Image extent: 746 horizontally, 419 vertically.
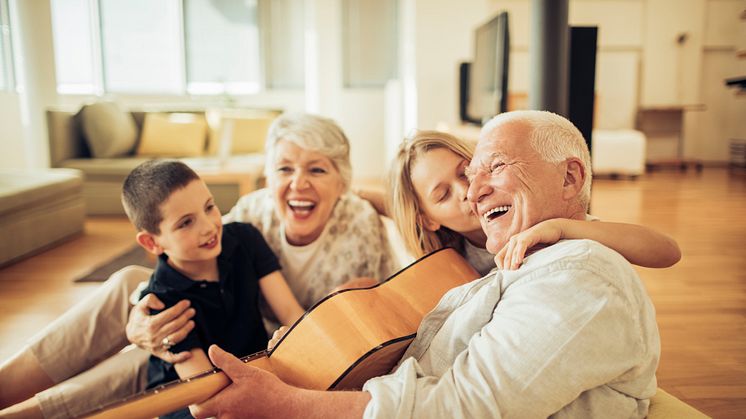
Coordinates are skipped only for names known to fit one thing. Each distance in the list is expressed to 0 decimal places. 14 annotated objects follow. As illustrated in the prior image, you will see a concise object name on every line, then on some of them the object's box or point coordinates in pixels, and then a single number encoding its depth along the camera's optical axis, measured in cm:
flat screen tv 388
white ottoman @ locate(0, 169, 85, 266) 384
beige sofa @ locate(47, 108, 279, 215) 536
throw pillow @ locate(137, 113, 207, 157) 636
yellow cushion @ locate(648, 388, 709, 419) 100
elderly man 82
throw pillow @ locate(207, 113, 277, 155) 655
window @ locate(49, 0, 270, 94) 834
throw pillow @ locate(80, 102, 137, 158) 587
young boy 149
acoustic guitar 96
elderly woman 166
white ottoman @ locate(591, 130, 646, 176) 794
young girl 144
